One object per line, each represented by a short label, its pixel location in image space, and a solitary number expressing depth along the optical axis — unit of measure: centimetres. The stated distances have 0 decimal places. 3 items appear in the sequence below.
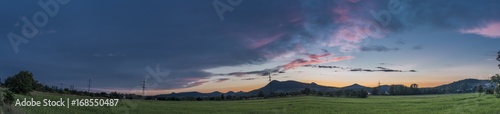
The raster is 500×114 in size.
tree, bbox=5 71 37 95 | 7238
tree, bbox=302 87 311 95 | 11052
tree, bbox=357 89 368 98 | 12982
